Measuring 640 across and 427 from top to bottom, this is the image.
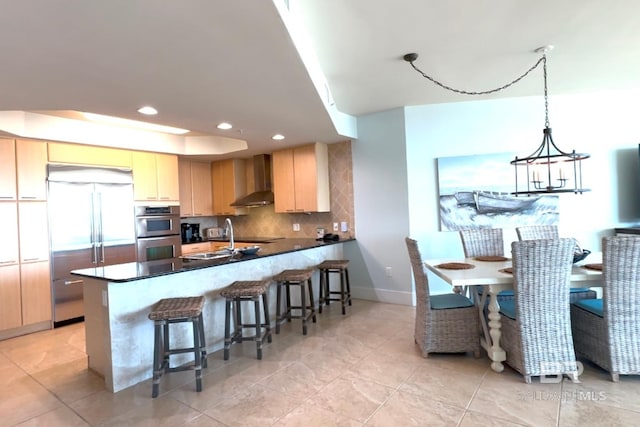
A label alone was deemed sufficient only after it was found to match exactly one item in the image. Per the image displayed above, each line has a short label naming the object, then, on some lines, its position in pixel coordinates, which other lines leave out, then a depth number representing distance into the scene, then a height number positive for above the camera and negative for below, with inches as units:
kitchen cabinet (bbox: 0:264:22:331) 148.0 -32.1
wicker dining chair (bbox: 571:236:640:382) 90.0 -29.0
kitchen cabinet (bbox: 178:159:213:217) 235.5 +20.8
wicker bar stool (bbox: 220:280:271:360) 119.8 -32.6
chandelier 103.2 +12.8
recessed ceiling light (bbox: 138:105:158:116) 122.4 +40.3
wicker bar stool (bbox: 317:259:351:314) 169.3 -34.9
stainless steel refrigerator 162.9 -1.7
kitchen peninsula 101.7 -27.2
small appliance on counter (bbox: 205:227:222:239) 256.1 -11.9
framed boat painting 166.9 +4.0
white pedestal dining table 101.7 -23.0
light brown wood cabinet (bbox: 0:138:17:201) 149.6 +24.6
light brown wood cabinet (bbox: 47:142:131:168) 164.7 +34.4
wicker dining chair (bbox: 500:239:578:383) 93.2 -29.3
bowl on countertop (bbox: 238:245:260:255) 144.3 -14.9
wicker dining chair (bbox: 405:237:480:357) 114.0 -39.2
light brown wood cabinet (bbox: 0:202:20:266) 148.9 -3.9
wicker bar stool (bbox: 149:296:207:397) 96.7 -31.6
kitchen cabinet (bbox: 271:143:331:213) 200.1 +21.1
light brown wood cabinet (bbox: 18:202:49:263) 153.9 -3.5
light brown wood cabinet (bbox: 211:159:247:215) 241.6 +23.1
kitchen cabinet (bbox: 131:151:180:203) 193.9 +25.2
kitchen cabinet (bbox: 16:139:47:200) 154.4 +25.4
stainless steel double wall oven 193.8 -7.7
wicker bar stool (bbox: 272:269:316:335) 144.1 -33.6
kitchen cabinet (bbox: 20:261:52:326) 153.9 -31.3
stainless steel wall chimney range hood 232.7 +23.9
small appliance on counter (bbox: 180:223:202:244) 240.2 -10.7
